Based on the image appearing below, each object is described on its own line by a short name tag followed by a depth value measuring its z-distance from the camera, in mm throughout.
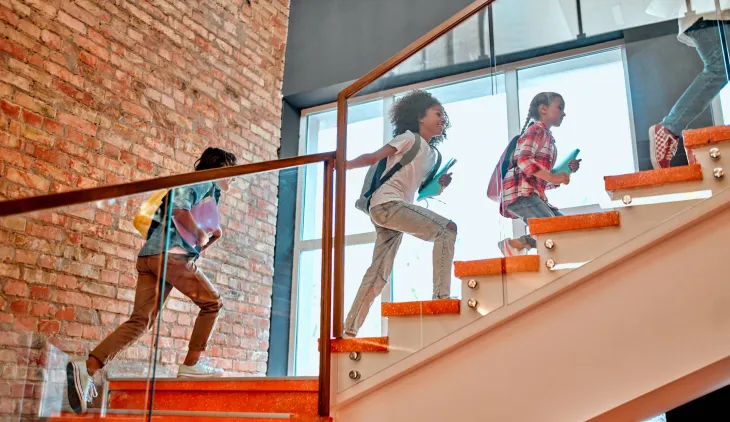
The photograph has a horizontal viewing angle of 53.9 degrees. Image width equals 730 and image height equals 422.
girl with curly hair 2717
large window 2490
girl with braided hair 2518
